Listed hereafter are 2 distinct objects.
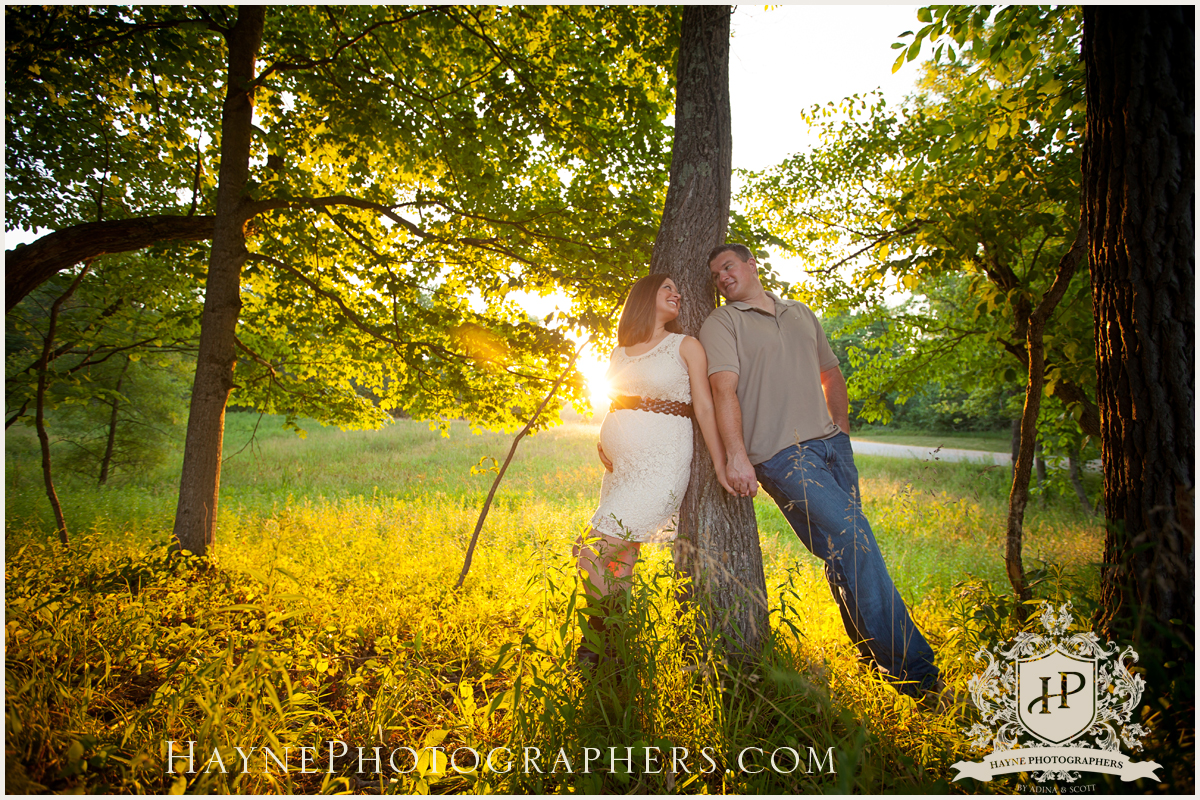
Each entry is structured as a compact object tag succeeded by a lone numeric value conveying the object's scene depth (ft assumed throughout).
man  8.10
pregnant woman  8.79
